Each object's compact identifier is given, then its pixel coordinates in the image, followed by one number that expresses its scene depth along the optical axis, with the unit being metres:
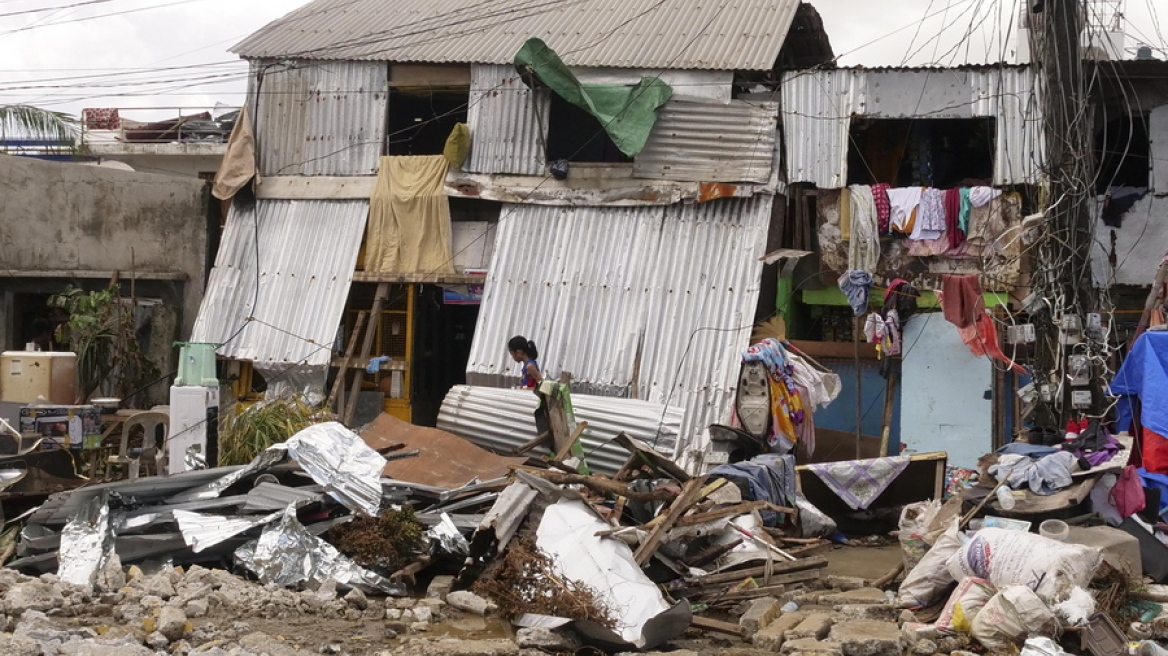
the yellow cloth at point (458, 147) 15.54
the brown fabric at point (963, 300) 12.83
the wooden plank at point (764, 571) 9.54
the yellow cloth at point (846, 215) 14.58
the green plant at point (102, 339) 15.51
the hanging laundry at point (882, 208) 14.41
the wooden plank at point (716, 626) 8.40
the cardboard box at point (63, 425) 11.40
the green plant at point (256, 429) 12.95
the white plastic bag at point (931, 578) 8.64
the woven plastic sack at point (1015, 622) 7.58
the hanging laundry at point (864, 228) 14.48
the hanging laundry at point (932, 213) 14.33
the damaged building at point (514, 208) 14.62
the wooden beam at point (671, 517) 9.05
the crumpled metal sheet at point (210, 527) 9.59
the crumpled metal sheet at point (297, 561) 9.31
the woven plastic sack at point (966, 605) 7.94
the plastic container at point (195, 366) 11.88
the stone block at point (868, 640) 7.50
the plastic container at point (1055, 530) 8.80
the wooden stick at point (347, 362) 15.70
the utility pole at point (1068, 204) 10.62
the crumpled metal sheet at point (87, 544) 9.25
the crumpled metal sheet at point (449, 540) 9.55
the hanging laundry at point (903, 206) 14.36
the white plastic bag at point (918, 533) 9.44
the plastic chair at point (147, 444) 11.42
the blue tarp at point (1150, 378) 10.20
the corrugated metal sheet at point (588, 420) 13.77
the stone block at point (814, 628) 7.91
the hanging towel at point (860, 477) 11.71
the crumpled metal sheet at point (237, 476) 10.44
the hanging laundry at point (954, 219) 14.31
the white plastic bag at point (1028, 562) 7.84
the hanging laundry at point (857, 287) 13.62
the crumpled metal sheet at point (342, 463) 10.25
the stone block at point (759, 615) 8.37
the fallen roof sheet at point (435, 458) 11.41
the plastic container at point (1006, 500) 9.40
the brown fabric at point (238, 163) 16.47
